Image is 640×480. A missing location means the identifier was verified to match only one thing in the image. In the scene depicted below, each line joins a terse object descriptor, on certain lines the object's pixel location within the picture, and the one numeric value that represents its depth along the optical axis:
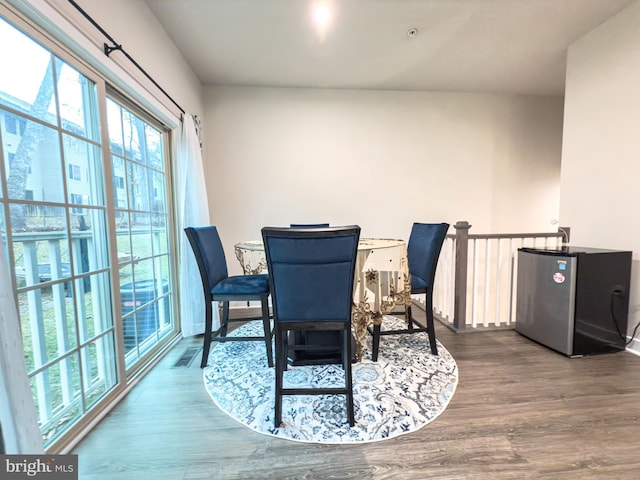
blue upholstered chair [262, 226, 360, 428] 1.22
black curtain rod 1.26
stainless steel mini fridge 2.03
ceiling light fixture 1.95
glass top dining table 1.76
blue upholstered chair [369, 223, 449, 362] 1.99
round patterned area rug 1.36
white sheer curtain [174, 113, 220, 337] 2.34
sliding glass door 1.12
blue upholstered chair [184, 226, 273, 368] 1.89
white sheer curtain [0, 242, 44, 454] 0.80
